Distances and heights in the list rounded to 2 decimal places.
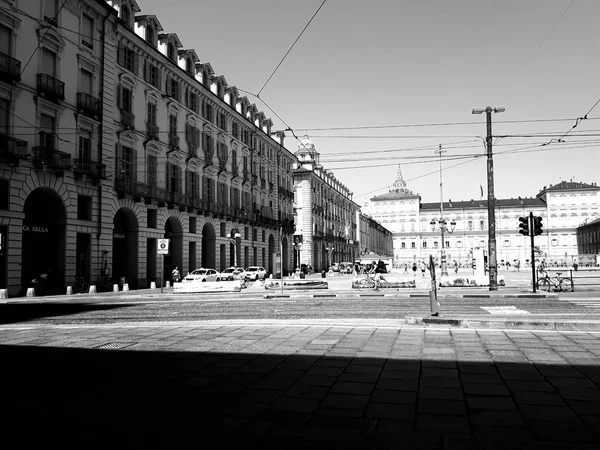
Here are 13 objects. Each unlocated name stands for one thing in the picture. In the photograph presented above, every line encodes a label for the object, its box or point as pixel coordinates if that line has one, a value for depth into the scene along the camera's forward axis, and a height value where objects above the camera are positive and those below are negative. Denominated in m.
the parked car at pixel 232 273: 41.98 -1.25
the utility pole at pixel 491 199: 25.78 +2.97
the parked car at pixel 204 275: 36.72 -1.24
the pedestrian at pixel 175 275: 38.25 -1.20
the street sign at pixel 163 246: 30.03 +0.79
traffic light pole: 24.11 +1.46
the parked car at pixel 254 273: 46.91 -1.36
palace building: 130.50 +10.17
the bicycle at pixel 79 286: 30.02 -1.57
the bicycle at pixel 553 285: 25.58 -1.45
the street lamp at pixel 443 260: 46.43 -0.19
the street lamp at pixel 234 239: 49.21 +1.92
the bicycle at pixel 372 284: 29.55 -1.50
